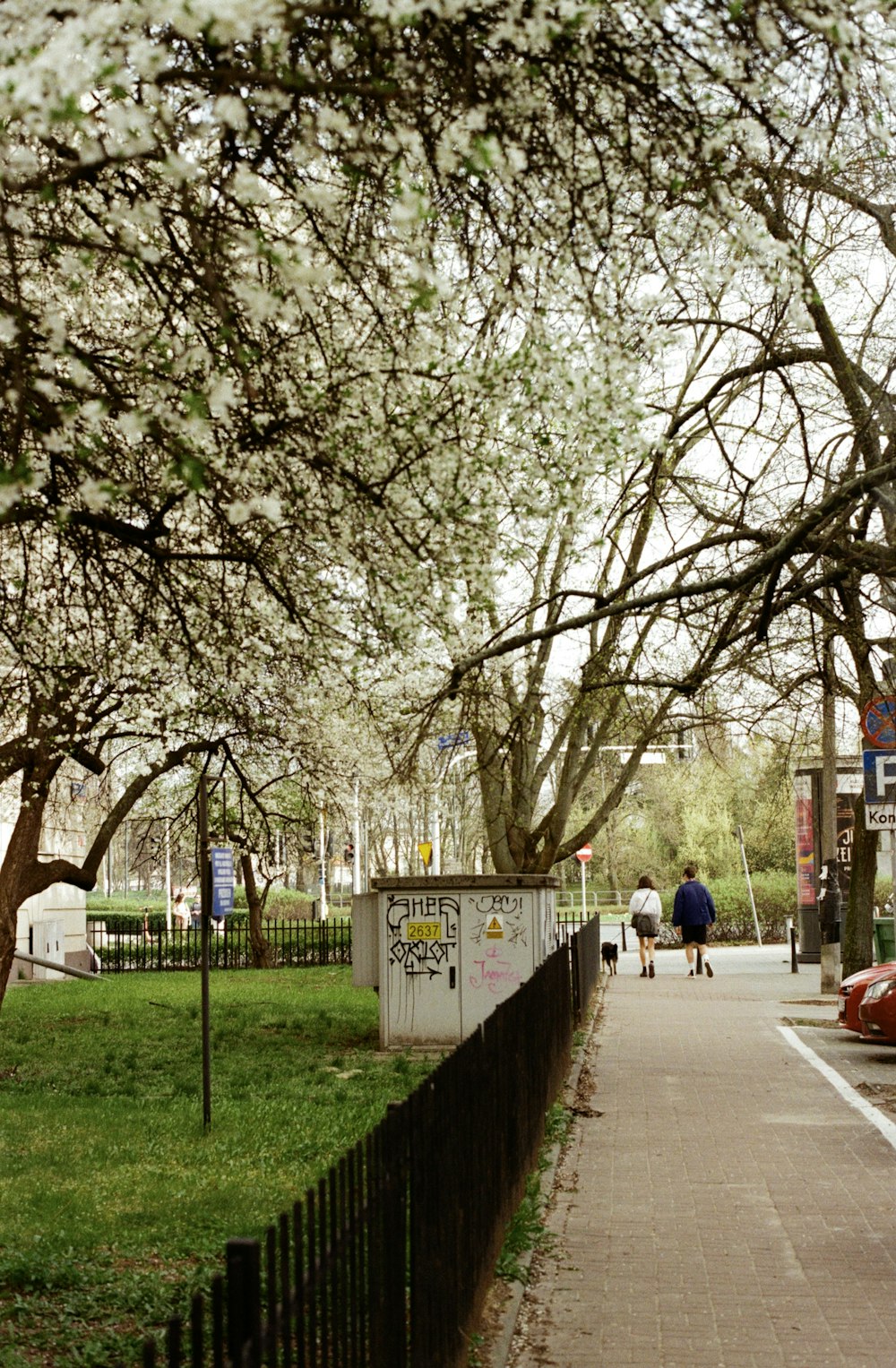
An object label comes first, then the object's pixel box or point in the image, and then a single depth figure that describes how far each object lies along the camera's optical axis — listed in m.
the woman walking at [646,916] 28.25
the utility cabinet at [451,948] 16.09
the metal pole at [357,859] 51.84
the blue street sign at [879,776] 14.05
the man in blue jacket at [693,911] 27.02
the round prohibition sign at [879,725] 14.08
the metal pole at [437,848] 37.69
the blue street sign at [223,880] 11.32
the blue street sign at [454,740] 17.02
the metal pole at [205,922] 11.02
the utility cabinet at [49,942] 30.52
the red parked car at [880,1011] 14.74
